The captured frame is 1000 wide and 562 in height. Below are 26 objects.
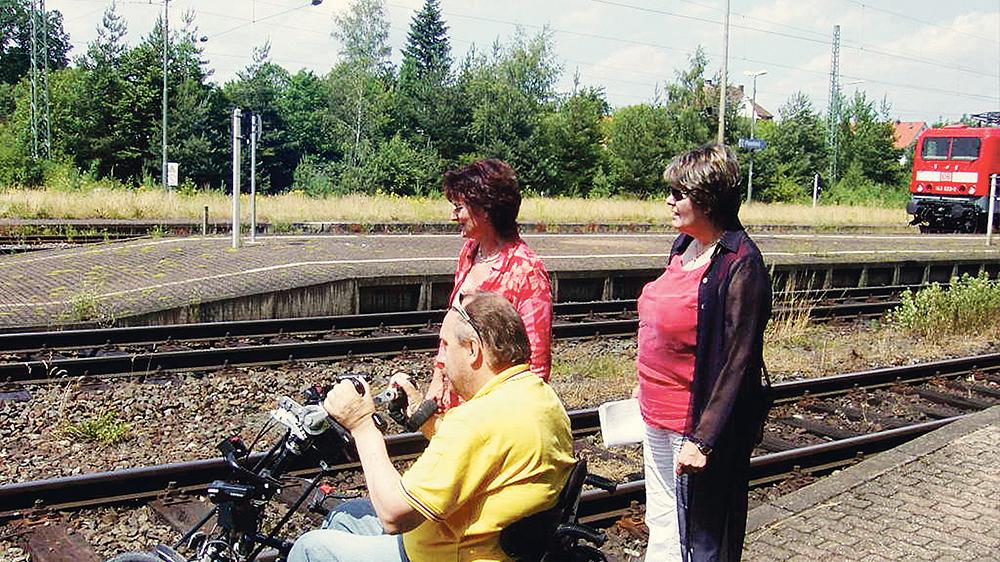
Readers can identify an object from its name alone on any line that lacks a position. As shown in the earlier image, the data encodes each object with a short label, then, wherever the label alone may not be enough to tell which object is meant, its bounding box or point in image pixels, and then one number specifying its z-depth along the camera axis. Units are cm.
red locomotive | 3275
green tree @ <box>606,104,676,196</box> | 4944
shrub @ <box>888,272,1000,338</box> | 1356
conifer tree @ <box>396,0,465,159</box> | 5019
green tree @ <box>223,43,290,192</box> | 6438
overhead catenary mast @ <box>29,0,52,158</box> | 4212
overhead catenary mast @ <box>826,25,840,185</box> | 5994
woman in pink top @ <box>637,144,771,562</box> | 355
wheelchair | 300
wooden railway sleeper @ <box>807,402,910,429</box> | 860
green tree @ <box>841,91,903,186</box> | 5984
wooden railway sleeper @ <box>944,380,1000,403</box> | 990
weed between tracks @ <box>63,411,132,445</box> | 705
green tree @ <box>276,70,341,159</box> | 6406
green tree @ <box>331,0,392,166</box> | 5700
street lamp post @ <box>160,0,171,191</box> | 4179
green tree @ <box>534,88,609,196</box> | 5088
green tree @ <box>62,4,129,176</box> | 4738
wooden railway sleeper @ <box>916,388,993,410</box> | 934
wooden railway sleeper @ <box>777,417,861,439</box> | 811
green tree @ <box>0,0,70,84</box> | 7569
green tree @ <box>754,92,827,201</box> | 5500
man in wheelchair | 290
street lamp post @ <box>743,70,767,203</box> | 4128
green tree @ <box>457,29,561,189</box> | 4812
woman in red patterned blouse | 409
